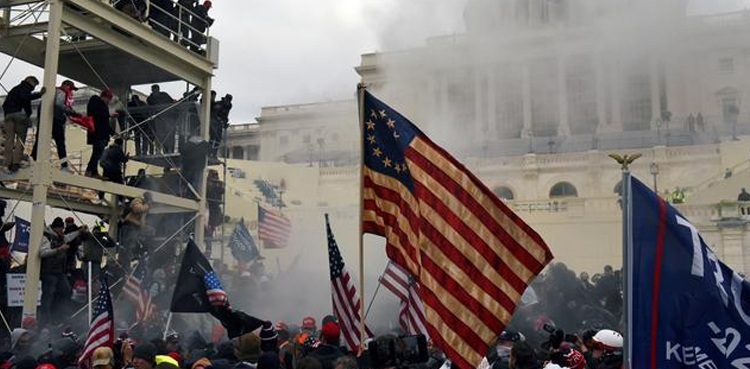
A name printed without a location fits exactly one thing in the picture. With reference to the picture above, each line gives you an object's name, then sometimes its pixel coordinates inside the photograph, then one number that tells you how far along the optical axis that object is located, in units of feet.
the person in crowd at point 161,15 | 42.73
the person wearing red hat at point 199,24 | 46.21
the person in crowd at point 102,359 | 18.38
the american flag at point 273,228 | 75.66
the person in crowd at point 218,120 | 49.14
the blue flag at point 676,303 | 12.92
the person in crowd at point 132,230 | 40.81
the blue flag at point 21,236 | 46.14
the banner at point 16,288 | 35.19
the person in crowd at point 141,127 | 47.03
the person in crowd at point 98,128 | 39.17
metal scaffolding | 34.81
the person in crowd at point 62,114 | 36.78
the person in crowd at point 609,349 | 19.19
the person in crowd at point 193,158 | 45.01
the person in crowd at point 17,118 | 35.17
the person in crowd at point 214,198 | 52.54
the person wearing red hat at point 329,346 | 19.97
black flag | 25.21
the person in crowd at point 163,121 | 46.83
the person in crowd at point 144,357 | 19.22
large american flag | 17.34
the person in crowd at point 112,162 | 39.96
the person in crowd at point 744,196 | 87.25
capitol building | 89.71
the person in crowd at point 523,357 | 17.26
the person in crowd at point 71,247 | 36.44
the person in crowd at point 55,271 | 34.96
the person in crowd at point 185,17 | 44.87
